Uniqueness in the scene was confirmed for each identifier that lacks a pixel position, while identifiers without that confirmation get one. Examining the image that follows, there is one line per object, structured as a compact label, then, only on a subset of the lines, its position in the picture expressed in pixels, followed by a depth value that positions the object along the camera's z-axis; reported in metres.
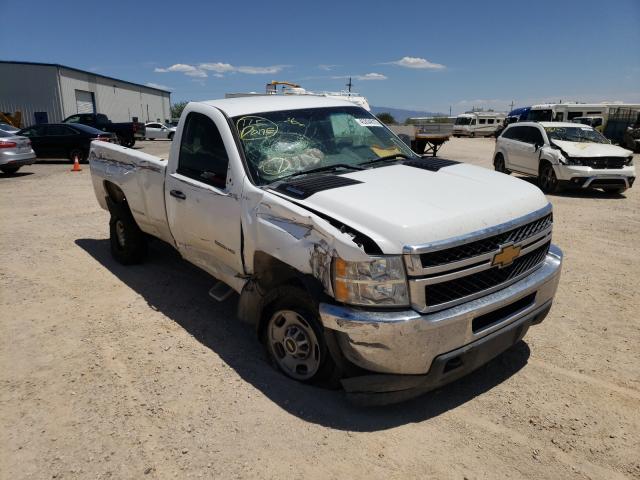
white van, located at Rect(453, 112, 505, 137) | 47.22
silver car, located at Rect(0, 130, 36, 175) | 13.90
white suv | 10.64
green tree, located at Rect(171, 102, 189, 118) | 79.53
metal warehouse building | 39.47
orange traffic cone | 15.95
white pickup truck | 2.58
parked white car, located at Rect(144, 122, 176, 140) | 37.97
